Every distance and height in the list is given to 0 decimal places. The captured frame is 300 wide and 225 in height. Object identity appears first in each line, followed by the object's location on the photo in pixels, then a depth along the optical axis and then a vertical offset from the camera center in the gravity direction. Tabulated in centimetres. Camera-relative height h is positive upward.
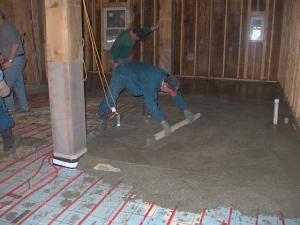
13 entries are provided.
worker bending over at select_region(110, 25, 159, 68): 562 -17
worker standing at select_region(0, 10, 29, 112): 483 -37
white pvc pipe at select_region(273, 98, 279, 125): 452 -107
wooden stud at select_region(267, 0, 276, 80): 834 -27
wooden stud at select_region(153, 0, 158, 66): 921 -10
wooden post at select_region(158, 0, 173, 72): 634 +1
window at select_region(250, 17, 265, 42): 853 +16
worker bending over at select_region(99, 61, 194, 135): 398 -60
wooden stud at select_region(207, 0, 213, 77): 886 -8
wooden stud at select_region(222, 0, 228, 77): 869 +2
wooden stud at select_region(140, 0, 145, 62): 933 +29
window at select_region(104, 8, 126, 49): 966 +36
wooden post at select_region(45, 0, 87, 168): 307 -40
